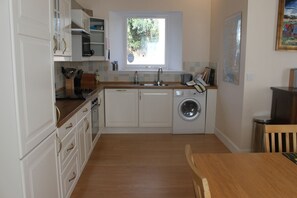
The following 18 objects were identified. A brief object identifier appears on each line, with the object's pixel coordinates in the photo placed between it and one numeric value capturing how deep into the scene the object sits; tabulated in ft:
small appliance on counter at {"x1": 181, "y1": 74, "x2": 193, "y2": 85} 15.93
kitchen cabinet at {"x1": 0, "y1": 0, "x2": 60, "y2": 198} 4.15
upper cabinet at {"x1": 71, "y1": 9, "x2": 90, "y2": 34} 11.15
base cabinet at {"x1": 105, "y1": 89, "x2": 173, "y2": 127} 14.85
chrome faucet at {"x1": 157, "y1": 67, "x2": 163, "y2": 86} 16.31
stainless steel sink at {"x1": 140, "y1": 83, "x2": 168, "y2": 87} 15.11
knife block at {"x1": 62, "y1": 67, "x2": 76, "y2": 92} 12.31
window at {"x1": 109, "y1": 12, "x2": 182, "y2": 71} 16.67
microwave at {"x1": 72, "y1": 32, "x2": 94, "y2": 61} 12.13
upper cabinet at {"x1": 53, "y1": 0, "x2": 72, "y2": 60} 8.03
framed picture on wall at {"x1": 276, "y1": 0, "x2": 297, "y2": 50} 10.34
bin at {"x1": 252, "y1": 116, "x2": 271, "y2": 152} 10.39
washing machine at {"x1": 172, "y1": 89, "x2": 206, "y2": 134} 14.84
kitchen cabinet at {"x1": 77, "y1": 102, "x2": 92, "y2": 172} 9.35
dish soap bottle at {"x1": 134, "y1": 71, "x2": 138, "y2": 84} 16.46
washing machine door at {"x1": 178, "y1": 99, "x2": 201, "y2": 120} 14.99
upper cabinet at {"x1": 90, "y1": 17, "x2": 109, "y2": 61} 14.76
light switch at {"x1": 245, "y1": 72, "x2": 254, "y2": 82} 10.96
